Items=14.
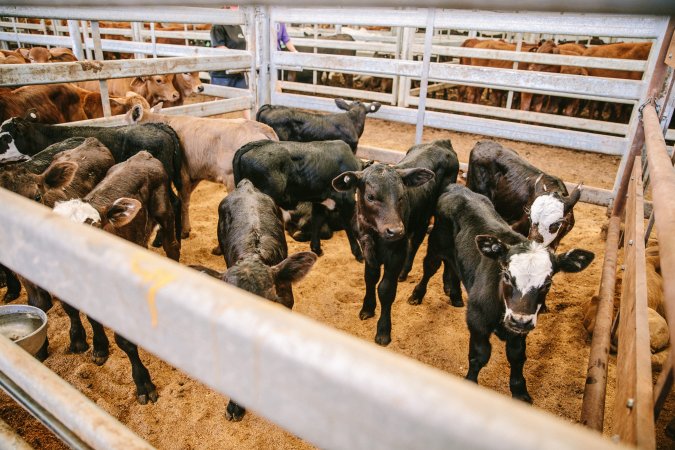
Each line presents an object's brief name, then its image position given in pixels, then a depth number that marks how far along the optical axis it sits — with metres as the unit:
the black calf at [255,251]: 2.49
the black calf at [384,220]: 3.43
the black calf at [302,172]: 4.32
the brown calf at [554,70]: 9.76
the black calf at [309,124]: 5.92
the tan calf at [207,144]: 4.96
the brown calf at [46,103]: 5.52
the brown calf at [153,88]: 7.89
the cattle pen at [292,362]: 0.44
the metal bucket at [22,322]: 2.92
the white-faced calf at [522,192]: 3.67
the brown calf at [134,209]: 2.88
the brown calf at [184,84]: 8.14
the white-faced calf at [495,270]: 2.54
